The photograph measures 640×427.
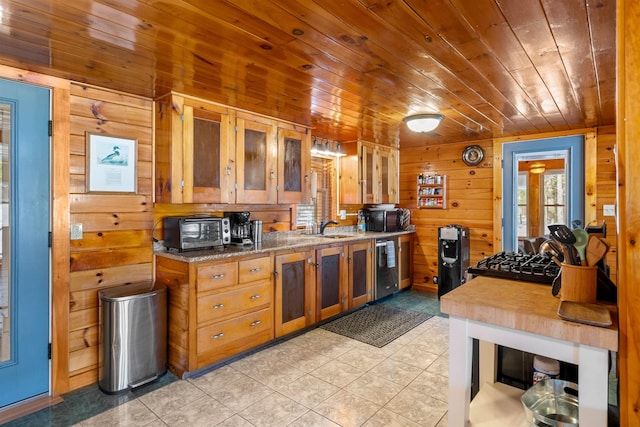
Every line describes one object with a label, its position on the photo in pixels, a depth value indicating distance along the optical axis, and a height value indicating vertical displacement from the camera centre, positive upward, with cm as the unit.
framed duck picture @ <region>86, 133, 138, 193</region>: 256 +36
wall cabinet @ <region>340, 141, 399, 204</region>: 461 +51
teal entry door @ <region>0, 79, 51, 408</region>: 224 -19
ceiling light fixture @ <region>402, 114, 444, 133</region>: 334 +86
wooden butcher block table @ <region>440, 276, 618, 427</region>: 100 -39
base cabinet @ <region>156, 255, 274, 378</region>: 259 -75
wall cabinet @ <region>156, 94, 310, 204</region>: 276 +49
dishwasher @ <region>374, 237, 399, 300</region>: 445 -73
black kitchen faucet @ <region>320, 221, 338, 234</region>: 438 -18
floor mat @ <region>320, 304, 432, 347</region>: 340 -119
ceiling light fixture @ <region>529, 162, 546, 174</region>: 572 +72
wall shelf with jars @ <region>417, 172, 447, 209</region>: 497 +29
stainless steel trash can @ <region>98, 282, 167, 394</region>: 240 -88
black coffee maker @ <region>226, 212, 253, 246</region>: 333 -12
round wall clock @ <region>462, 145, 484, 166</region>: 462 +74
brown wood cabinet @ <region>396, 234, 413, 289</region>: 488 -68
